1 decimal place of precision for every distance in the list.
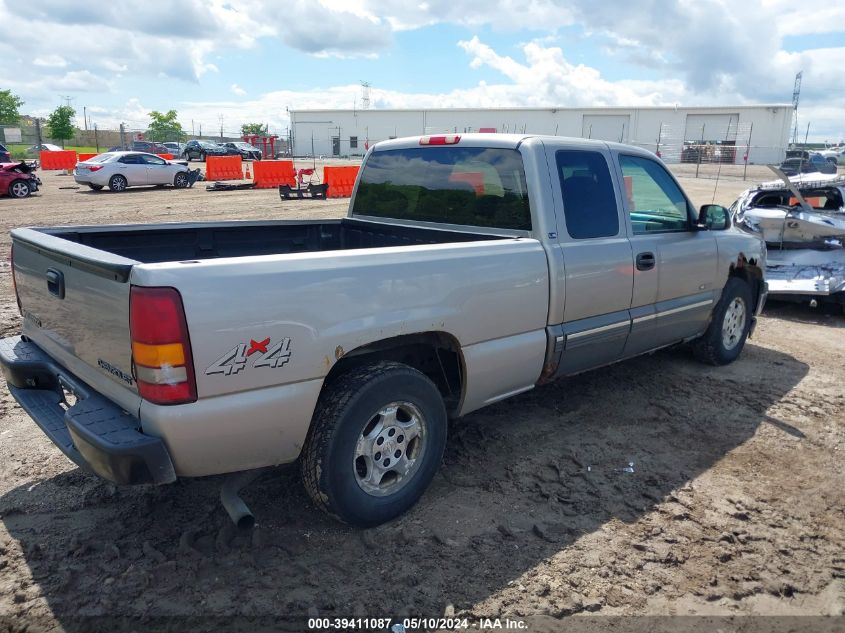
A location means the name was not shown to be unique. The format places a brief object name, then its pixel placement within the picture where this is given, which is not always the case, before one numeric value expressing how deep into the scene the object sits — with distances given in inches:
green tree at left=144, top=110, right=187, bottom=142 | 2731.3
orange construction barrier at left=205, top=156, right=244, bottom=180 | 1127.6
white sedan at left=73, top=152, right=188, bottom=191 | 944.9
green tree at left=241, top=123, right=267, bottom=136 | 3539.4
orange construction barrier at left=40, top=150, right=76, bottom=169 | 1430.9
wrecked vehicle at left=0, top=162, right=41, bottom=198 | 831.1
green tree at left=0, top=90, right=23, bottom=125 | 2401.6
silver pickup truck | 104.4
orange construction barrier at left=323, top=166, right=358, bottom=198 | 887.7
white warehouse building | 1951.3
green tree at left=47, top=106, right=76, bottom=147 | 2333.9
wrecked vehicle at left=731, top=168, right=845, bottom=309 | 313.8
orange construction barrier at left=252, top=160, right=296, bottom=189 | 1018.1
